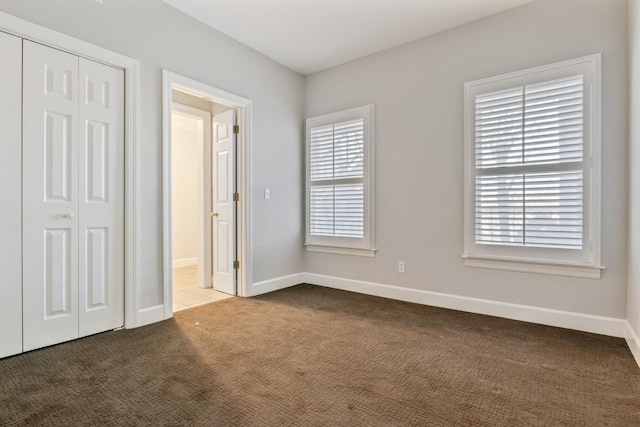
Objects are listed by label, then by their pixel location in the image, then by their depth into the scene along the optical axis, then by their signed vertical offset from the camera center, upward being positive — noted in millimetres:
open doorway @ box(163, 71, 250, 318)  3924 +191
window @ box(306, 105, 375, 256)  4031 +351
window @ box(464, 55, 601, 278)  2721 +354
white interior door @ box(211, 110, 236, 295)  4012 +85
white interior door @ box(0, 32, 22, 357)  2236 +94
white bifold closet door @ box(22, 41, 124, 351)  2371 +97
